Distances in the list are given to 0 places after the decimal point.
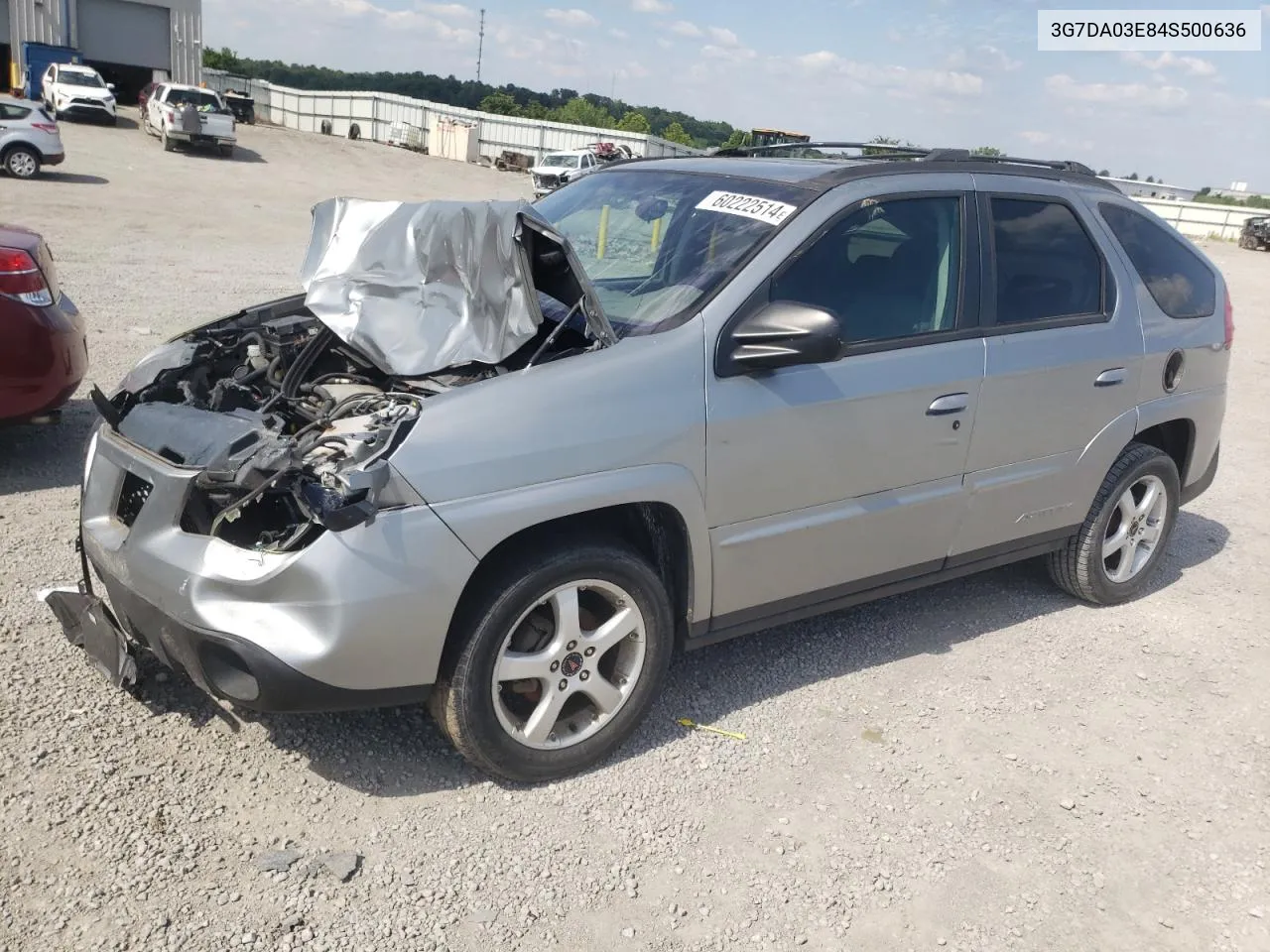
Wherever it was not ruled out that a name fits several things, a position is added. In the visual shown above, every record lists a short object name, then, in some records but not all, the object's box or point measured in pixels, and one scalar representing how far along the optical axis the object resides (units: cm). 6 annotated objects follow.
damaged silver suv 280
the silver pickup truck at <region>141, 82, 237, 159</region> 2956
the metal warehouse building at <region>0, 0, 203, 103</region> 3834
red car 488
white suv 3212
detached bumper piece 320
